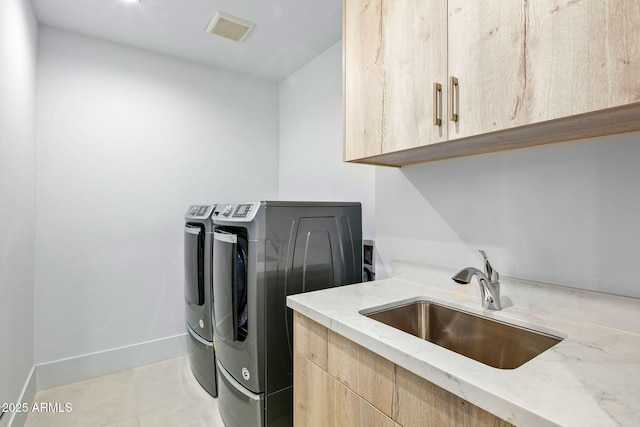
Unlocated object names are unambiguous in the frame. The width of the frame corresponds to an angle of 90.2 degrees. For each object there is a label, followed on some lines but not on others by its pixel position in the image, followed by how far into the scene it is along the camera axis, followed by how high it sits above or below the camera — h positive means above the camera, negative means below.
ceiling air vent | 2.13 +1.31
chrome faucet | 1.22 -0.29
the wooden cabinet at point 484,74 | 0.76 +0.42
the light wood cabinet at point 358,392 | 0.78 -0.53
